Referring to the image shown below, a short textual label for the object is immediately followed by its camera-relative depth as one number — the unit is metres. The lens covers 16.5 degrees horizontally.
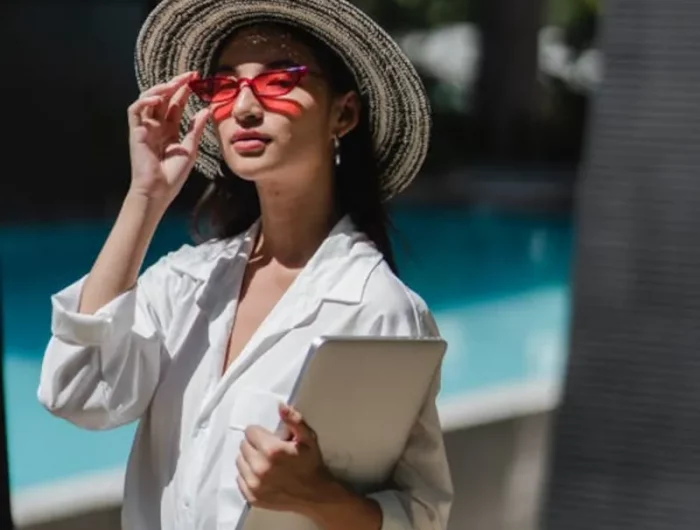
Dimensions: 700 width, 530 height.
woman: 2.72
